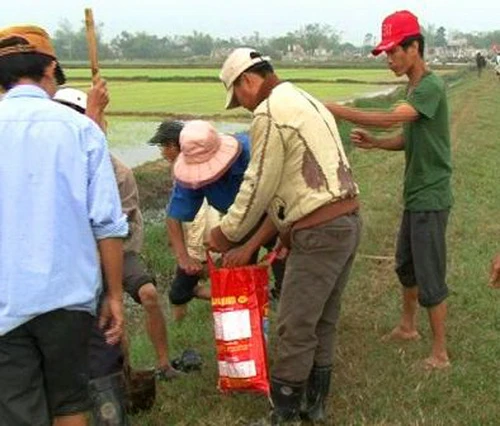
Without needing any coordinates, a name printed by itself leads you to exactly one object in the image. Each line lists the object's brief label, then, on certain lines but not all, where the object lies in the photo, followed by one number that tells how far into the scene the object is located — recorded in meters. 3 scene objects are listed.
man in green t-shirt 4.19
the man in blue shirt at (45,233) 2.53
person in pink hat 3.95
